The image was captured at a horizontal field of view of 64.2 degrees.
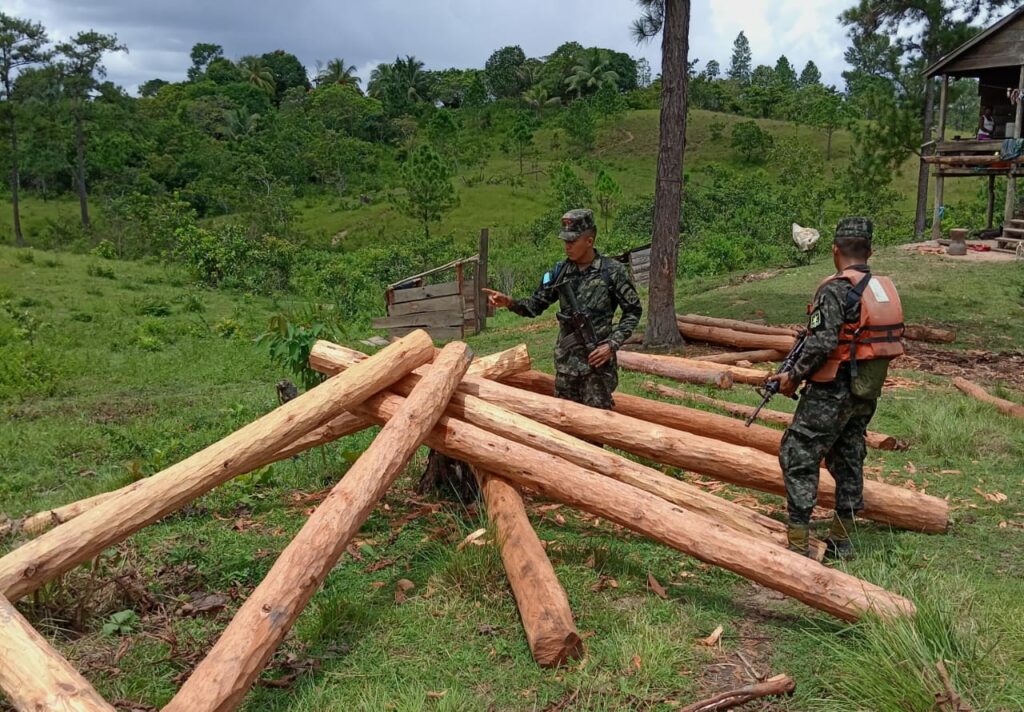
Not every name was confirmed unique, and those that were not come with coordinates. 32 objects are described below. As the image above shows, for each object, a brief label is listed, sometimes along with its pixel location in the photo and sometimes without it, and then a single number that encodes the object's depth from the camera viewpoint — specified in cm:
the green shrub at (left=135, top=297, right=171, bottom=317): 1688
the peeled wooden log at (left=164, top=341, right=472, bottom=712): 307
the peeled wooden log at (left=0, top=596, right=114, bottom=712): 286
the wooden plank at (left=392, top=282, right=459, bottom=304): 1634
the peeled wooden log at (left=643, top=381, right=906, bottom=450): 645
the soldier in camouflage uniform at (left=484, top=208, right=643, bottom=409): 546
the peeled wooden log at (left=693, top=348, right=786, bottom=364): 1049
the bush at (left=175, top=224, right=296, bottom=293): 2194
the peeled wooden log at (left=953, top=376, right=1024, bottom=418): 755
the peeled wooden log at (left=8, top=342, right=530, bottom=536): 514
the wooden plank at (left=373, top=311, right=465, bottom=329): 1638
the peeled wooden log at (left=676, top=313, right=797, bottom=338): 1103
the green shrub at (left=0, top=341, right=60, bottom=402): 1165
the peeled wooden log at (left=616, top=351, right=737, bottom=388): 901
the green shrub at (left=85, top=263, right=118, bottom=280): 1986
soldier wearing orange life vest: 414
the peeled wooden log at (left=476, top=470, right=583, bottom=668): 346
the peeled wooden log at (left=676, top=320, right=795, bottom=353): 1067
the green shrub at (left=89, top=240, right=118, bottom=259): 2698
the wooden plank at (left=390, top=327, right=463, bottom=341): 1633
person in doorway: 2156
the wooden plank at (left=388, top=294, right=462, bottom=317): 1631
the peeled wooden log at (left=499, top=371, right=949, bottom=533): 476
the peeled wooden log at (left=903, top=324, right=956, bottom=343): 1139
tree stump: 554
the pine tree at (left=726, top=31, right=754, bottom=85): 9725
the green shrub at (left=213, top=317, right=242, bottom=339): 1598
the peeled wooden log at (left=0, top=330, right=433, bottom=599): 377
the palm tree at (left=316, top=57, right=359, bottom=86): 8031
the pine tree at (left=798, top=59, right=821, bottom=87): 9575
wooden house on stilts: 1934
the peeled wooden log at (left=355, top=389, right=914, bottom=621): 356
